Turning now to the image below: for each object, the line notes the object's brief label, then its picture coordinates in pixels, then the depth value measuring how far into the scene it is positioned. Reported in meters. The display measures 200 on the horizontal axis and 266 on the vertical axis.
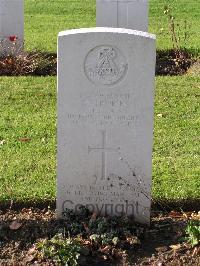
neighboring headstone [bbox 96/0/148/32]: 11.30
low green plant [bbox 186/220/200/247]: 4.61
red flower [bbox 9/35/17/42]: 10.34
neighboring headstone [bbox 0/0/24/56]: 10.82
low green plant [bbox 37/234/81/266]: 4.42
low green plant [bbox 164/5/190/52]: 11.16
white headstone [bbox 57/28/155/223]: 4.78
